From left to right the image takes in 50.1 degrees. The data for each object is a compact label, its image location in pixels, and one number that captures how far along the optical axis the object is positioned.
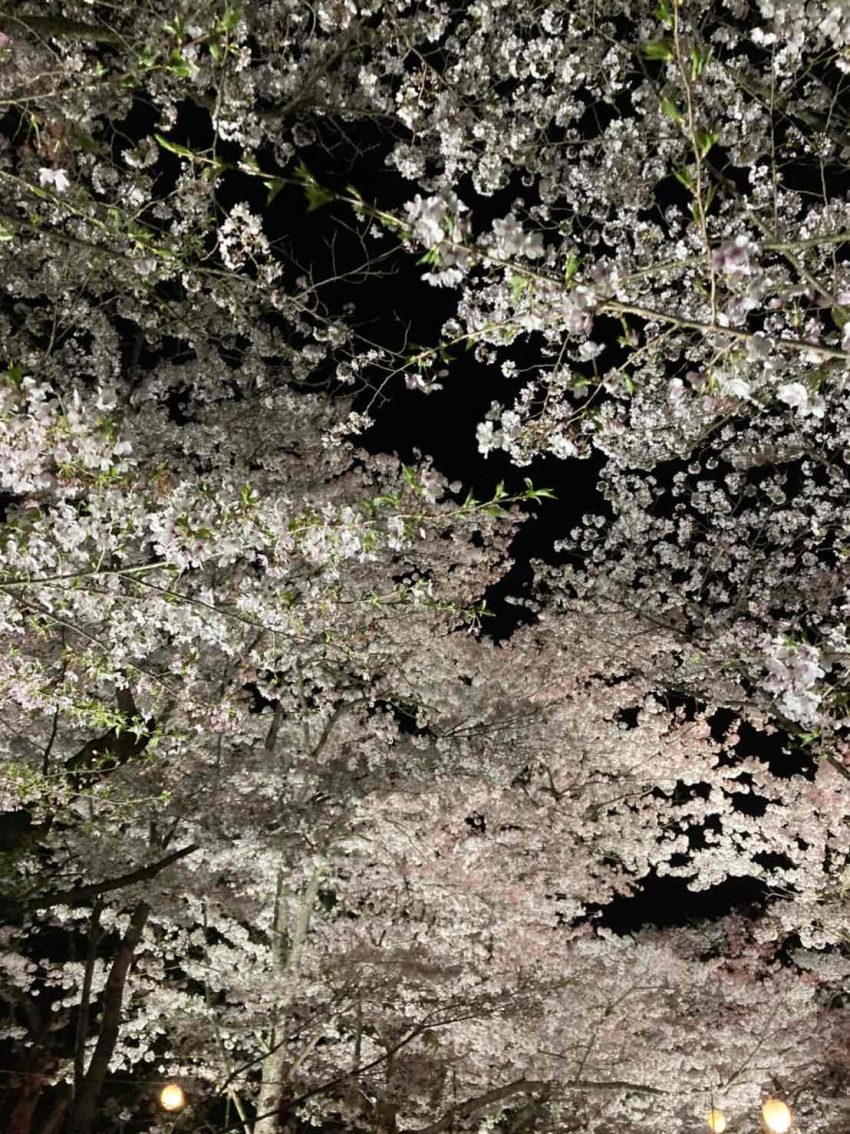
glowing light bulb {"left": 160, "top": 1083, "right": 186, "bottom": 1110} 12.46
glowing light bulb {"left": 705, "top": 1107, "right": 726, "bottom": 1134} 15.05
